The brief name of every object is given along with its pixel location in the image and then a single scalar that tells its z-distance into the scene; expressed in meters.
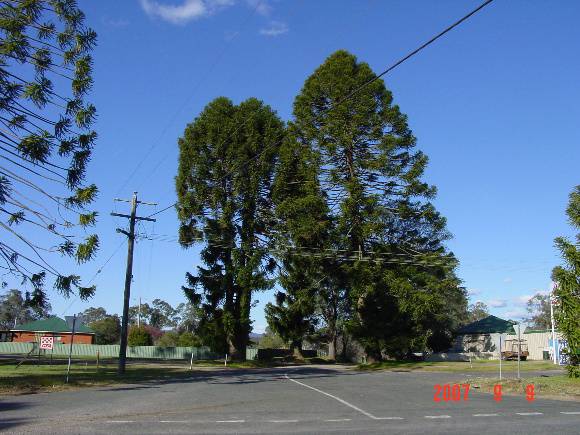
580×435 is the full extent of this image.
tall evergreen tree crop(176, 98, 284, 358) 45.31
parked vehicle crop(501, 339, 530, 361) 56.38
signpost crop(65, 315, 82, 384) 22.25
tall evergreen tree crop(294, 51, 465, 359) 43.19
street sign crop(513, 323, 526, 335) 24.50
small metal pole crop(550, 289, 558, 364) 43.06
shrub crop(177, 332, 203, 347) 63.77
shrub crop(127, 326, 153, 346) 67.31
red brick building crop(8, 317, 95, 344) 74.69
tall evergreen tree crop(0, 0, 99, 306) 16.53
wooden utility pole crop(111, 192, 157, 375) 29.59
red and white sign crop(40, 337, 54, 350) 24.73
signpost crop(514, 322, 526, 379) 24.50
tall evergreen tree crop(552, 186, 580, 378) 22.23
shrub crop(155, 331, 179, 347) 81.75
